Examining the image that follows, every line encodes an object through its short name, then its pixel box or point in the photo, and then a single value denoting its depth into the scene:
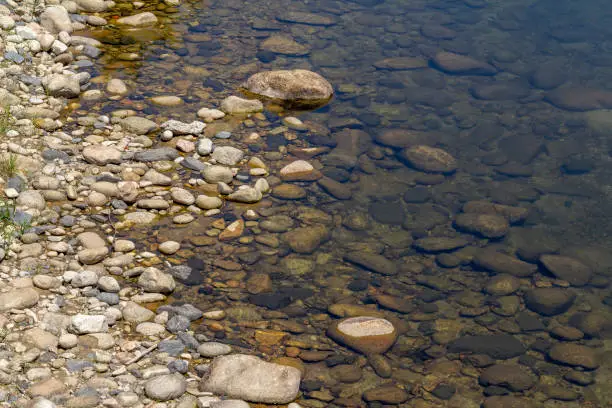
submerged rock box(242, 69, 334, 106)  9.70
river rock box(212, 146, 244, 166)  8.23
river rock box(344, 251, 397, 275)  7.12
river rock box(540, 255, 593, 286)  7.24
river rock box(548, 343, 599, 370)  6.23
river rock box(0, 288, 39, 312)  5.52
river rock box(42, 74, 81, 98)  8.79
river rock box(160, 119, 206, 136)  8.60
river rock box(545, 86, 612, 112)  10.01
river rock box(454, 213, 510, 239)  7.71
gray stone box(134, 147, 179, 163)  8.00
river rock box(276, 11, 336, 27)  11.71
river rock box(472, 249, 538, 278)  7.27
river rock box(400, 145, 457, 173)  8.65
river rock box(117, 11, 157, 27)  11.07
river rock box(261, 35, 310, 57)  10.83
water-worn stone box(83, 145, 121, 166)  7.75
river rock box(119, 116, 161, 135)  8.48
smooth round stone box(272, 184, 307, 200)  7.95
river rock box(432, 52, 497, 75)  10.65
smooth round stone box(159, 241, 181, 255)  6.89
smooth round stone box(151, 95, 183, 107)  9.21
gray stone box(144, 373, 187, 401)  5.11
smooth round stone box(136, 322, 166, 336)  5.79
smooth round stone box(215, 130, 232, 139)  8.68
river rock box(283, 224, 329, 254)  7.29
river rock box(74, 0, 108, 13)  11.13
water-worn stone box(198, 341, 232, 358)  5.70
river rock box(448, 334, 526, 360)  6.28
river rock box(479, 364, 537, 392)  5.98
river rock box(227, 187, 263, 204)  7.72
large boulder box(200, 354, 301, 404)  5.32
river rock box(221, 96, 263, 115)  9.23
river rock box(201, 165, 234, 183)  7.89
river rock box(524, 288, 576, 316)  6.82
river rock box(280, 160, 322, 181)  8.24
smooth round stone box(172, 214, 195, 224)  7.27
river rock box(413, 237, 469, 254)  7.46
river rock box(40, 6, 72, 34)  10.07
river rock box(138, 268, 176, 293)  6.29
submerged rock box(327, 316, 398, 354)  6.15
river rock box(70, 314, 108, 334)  5.55
